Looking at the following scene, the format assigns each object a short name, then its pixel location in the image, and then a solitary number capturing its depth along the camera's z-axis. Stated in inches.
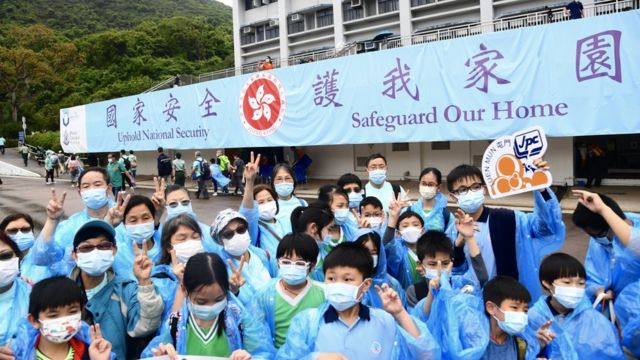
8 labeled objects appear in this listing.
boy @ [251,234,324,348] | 109.9
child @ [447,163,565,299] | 132.4
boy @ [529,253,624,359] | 110.7
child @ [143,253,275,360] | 93.9
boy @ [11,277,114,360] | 92.5
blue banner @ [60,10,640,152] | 384.2
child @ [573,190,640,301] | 117.7
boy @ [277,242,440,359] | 90.6
